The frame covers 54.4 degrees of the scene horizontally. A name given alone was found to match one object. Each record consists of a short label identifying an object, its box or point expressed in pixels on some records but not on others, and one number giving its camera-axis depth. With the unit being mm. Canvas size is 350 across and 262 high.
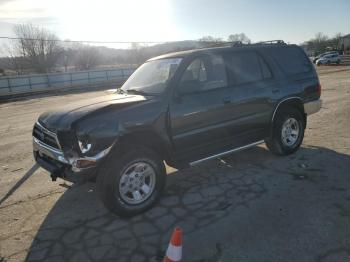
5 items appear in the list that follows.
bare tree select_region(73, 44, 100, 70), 62712
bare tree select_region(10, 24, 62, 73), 55438
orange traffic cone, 2654
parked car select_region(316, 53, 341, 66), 40531
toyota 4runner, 3961
